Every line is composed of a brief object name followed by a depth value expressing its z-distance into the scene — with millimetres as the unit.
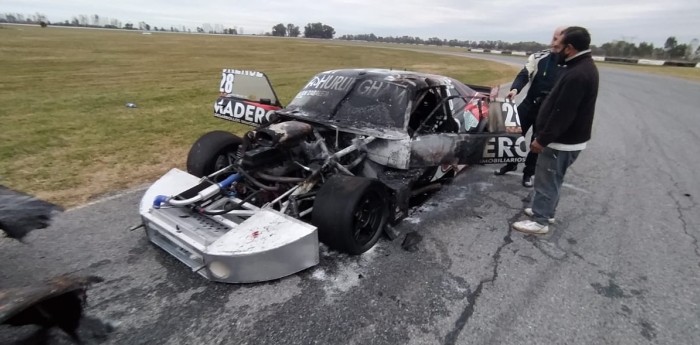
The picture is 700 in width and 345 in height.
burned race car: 2771
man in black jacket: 3299
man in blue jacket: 4648
